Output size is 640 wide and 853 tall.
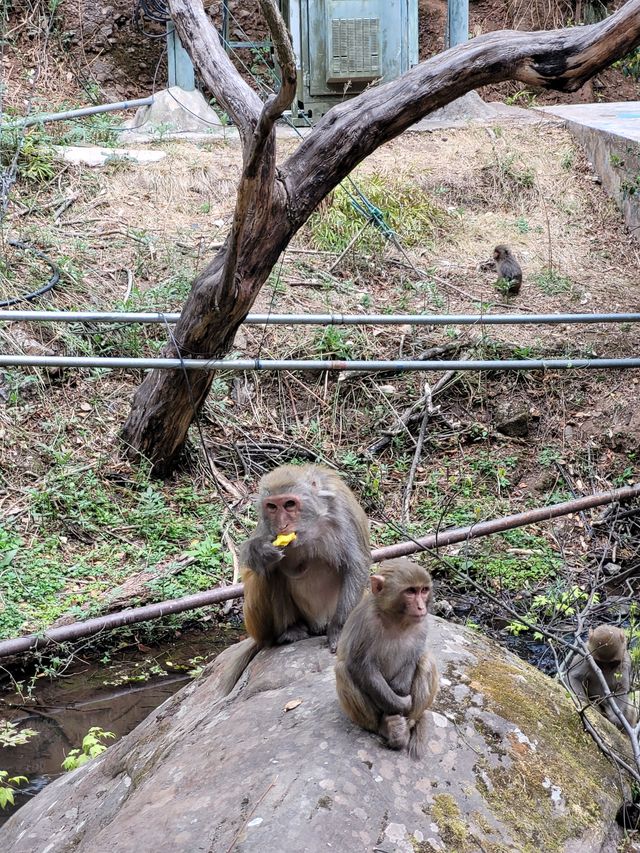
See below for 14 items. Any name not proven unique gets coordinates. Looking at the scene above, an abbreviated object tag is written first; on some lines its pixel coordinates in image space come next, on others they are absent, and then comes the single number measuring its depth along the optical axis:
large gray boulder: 3.43
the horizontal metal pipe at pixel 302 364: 7.94
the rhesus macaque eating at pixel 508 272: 11.05
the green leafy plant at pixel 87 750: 5.63
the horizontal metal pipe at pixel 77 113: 12.47
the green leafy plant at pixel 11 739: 5.78
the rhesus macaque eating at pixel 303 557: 4.66
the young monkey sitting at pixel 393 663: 3.77
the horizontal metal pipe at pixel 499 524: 6.91
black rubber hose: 9.90
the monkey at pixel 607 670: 5.56
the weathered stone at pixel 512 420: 9.77
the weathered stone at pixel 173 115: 13.94
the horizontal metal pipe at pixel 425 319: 8.67
